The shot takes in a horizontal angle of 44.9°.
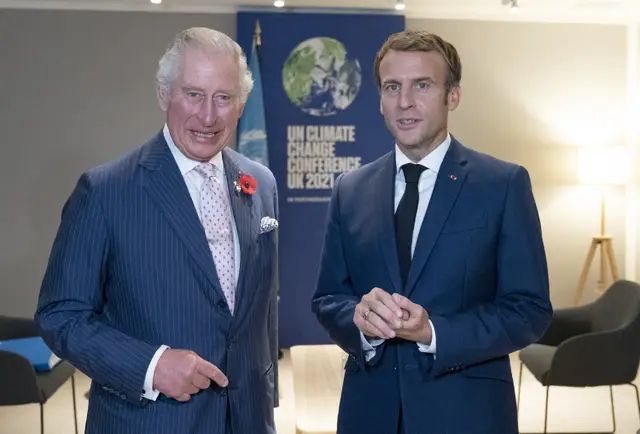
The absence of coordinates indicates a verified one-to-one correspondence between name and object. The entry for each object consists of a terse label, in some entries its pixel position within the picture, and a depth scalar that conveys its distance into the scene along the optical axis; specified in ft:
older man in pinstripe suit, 6.32
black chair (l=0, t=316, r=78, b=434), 13.58
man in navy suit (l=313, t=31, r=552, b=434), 6.71
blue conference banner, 22.68
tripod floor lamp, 22.25
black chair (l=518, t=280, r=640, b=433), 14.84
